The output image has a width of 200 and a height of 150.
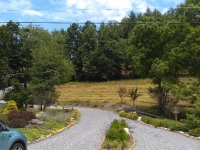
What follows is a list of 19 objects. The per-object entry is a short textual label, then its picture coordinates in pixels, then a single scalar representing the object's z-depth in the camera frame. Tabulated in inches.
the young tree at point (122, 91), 1067.0
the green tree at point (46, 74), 818.7
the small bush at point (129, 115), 735.2
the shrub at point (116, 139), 325.1
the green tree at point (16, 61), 603.9
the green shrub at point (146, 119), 648.6
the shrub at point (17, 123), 436.2
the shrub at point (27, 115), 476.7
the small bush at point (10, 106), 560.8
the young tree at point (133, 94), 954.6
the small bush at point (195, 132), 464.2
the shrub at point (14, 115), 468.1
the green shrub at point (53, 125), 490.7
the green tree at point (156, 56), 803.5
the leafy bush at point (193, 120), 483.8
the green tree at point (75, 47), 2340.8
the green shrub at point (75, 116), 707.4
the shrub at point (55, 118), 556.6
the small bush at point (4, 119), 430.0
